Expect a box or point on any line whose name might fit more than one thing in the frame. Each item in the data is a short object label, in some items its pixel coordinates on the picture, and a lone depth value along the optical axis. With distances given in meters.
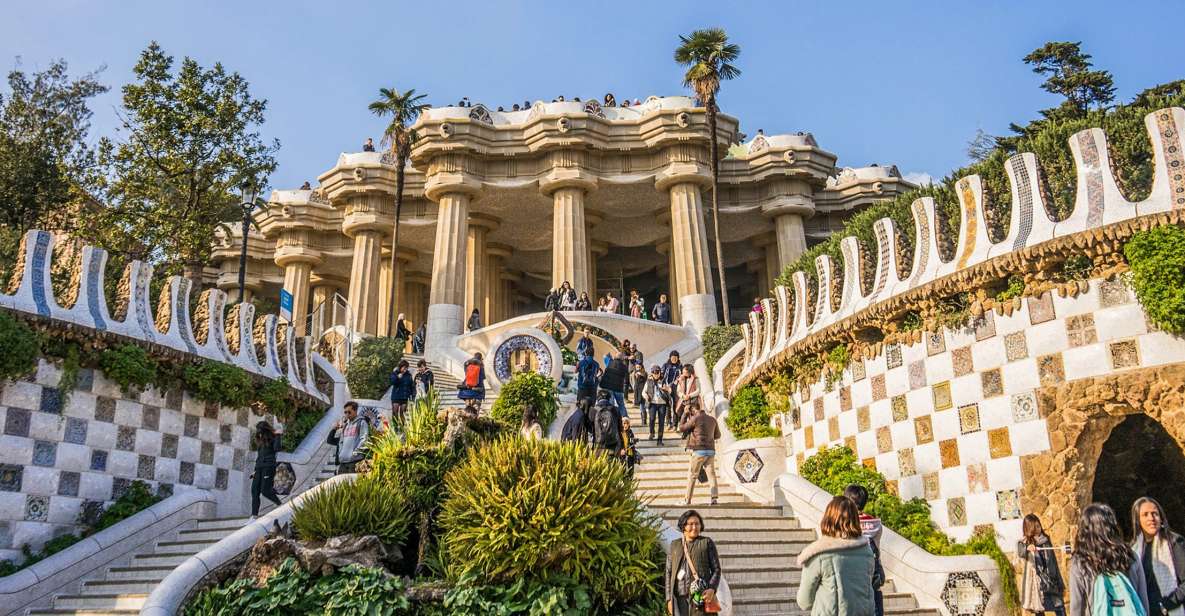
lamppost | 23.78
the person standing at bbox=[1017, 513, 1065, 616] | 8.16
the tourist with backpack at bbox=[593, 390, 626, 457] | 12.47
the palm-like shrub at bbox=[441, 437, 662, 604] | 9.00
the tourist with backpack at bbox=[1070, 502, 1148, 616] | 5.32
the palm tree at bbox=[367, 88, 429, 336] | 33.12
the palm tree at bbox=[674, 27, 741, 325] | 29.89
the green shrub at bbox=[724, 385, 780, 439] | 15.31
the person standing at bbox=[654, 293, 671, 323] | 30.11
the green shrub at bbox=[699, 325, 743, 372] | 26.05
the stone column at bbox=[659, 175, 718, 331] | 32.00
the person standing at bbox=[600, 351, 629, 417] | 17.28
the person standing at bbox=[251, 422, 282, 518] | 12.59
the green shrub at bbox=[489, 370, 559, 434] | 16.86
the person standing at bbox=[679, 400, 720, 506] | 12.34
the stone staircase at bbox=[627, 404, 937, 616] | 9.86
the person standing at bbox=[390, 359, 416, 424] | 17.62
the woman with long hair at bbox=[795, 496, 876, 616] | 5.38
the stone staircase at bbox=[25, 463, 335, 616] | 10.19
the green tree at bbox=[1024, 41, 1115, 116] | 27.28
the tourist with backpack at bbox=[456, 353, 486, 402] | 17.36
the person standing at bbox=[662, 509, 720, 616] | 7.27
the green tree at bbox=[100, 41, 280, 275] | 23.86
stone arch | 9.23
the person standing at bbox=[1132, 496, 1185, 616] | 5.55
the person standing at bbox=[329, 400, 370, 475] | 13.92
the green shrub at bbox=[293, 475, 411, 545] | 9.95
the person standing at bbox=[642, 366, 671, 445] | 16.79
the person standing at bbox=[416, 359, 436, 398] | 20.78
